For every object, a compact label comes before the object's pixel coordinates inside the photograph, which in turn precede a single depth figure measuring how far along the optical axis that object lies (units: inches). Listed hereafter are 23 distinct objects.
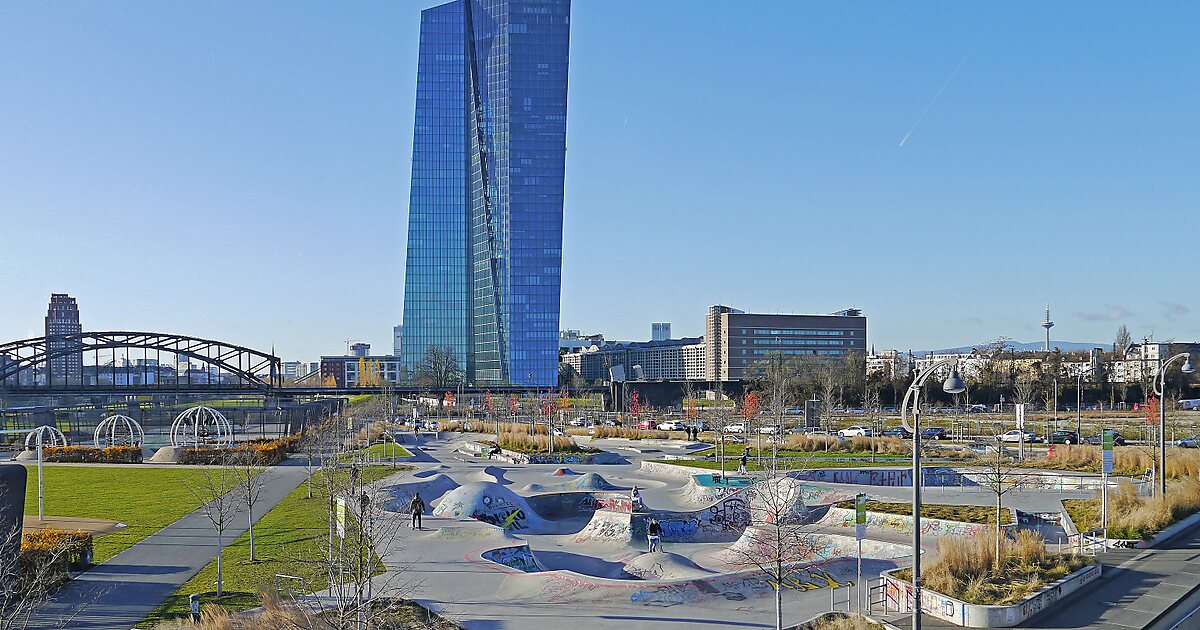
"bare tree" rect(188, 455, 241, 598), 1217.4
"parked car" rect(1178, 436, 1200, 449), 2065.0
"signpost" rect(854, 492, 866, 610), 780.6
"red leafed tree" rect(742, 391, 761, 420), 2800.7
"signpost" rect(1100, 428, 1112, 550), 1051.5
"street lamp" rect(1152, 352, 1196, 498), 1147.3
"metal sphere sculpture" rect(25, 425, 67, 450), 2440.9
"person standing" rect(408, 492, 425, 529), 1202.6
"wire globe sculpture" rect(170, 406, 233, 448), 2442.2
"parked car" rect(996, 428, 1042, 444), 2305.6
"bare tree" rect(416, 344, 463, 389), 6318.9
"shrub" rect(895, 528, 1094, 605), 764.0
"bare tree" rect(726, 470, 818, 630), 750.2
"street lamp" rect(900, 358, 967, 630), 587.5
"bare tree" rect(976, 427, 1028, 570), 1477.6
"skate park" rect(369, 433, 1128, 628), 805.2
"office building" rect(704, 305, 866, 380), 7519.7
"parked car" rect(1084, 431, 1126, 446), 2096.5
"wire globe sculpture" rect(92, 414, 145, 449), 2559.1
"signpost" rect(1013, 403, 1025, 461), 1723.2
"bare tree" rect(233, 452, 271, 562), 1029.8
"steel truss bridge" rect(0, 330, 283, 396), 4478.3
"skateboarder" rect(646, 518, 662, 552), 1095.0
